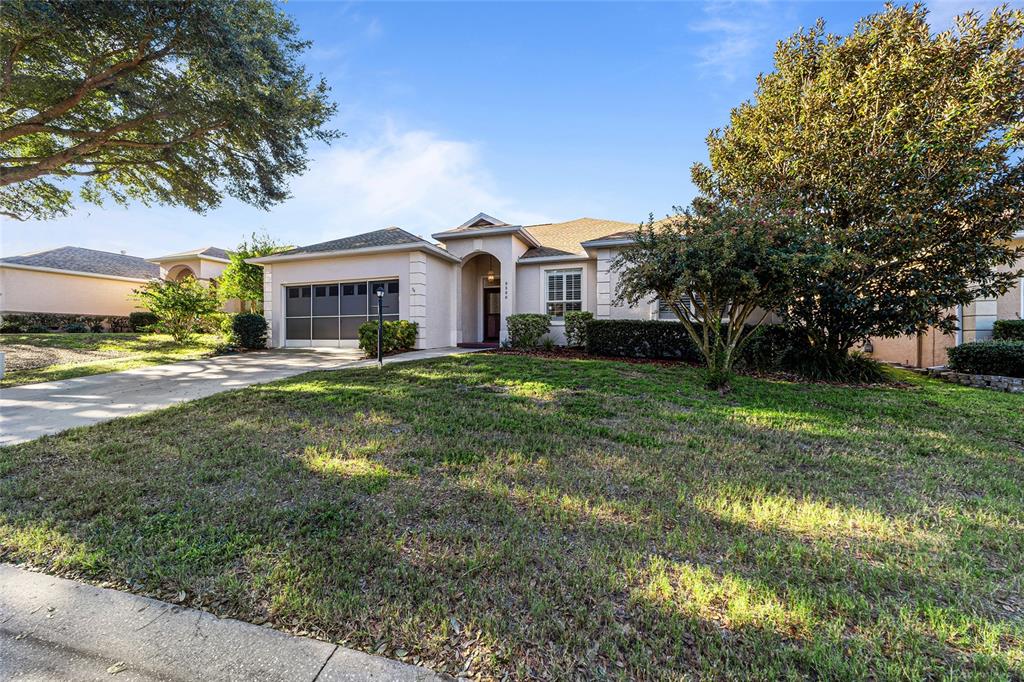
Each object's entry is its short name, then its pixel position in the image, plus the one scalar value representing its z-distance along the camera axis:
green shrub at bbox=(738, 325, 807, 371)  9.34
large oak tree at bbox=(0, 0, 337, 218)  7.42
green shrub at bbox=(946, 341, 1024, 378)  8.62
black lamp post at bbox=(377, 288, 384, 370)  8.92
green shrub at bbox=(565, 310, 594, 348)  12.44
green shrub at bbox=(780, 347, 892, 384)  8.63
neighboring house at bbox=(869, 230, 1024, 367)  10.93
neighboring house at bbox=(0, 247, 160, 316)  19.09
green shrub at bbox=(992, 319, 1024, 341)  9.86
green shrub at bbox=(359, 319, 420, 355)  11.01
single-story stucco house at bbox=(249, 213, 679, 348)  12.70
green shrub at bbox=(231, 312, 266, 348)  13.13
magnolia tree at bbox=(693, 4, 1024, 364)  7.29
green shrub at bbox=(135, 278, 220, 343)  13.57
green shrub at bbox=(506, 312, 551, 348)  12.56
